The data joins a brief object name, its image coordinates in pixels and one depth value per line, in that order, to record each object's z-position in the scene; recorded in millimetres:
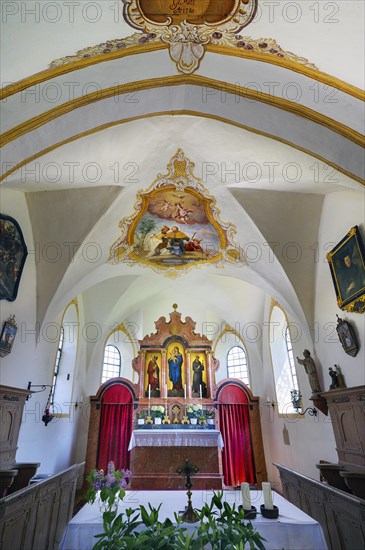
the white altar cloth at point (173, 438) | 9797
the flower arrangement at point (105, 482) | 4221
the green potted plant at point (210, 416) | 10623
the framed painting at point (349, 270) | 5746
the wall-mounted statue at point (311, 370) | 7773
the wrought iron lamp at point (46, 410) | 7809
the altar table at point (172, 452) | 9547
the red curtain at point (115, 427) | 11312
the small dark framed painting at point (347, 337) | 6266
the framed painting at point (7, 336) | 6125
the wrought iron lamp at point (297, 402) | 8424
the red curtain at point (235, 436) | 11305
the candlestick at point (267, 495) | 4336
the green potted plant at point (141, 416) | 10422
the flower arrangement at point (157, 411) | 10624
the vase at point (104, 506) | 4562
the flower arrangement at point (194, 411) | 10688
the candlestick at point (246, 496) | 4355
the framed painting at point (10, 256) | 5688
